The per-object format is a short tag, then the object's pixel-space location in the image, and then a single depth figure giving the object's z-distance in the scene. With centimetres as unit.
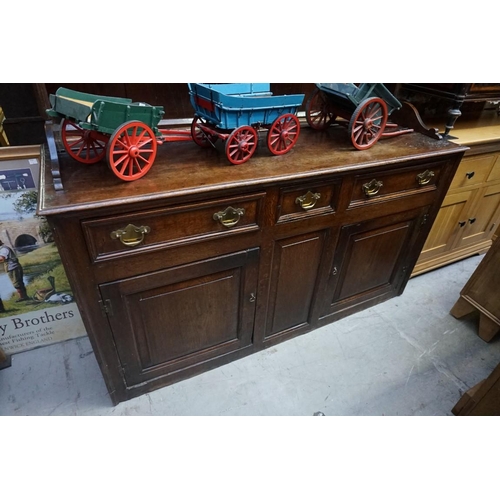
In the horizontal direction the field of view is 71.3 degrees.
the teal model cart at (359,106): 139
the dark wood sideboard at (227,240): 105
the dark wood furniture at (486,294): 183
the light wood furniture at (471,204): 186
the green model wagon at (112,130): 98
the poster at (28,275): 134
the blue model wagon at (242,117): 115
